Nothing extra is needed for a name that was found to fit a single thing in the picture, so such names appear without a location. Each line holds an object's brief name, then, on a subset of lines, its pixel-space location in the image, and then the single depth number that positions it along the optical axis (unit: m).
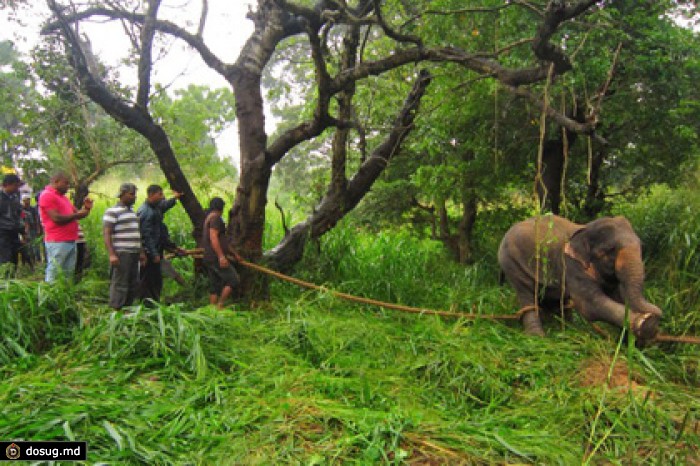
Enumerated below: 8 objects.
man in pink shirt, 5.35
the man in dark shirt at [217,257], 5.39
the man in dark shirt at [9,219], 6.27
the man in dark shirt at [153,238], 5.53
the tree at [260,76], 5.15
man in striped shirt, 4.95
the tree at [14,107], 6.48
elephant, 4.11
